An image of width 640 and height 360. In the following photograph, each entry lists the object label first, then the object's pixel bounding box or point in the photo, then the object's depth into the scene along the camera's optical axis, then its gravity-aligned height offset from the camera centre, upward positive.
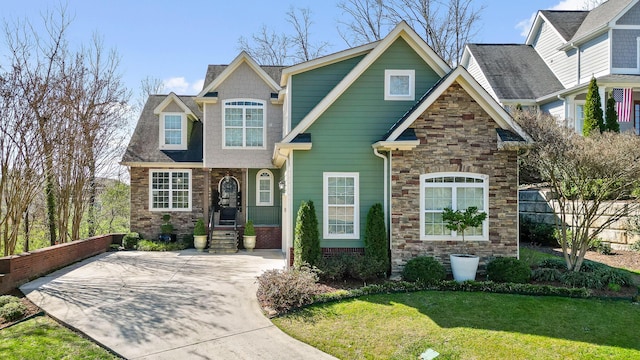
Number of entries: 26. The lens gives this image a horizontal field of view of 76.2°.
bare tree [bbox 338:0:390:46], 28.11 +11.31
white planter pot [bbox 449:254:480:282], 9.65 -1.90
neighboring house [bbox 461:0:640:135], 19.42 +6.78
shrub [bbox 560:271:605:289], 9.20 -2.12
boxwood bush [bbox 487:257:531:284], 9.47 -1.97
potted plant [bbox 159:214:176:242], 16.89 -1.87
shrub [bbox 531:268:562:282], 9.70 -2.09
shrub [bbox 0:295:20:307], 7.88 -2.24
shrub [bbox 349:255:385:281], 9.71 -1.95
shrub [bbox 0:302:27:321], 7.41 -2.31
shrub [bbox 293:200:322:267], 10.27 -1.32
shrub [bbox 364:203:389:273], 10.19 -1.27
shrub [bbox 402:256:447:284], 9.42 -1.97
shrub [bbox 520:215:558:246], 15.23 -1.77
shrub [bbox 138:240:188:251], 16.14 -2.39
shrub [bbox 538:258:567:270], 10.55 -2.01
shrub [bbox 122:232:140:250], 16.50 -2.28
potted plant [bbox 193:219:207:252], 16.41 -2.02
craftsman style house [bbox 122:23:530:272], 10.41 +0.98
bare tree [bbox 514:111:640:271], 9.04 +0.55
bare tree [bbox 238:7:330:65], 28.62 +10.25
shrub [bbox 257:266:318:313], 8.10 -2.12
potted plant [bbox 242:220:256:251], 16.19 -2.02
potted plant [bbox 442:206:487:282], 9.66 -0.99
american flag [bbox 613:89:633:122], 18.33 +3.87
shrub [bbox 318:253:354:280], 9.76 -1.95
